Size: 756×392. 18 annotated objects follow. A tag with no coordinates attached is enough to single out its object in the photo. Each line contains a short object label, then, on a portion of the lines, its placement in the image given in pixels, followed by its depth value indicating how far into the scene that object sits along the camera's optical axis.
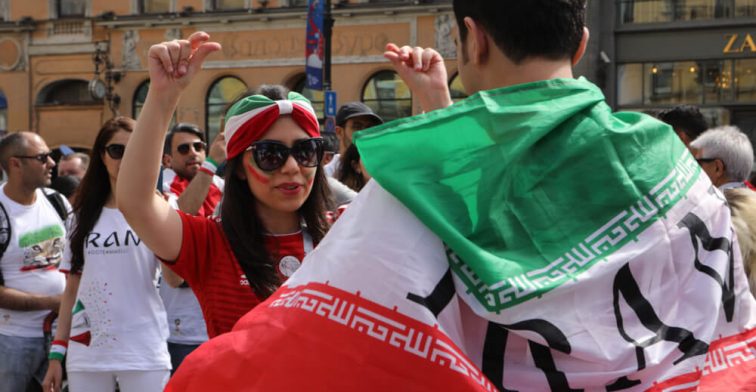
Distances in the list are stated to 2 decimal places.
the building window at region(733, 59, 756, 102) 18.44
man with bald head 6.01
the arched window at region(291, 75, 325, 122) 25.44
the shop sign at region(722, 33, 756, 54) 18.53
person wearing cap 6.82
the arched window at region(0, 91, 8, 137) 28.38
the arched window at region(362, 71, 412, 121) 24.58
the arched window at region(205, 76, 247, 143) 26.69
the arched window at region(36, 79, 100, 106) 28.44
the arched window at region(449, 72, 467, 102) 22.67
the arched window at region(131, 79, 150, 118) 27.39
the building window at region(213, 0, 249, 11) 26.92
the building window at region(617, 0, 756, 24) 18.83
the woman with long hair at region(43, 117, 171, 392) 4.89
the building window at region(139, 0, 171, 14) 27.59
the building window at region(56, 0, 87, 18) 28.58
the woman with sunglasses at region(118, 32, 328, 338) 2.56
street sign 16.30
